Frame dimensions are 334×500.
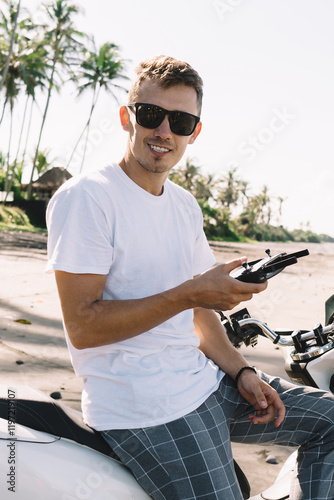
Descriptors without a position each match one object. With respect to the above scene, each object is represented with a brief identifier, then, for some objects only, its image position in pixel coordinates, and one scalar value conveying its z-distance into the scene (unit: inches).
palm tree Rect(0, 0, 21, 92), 1341.2
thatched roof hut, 1596.9
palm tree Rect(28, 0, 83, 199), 1455.5
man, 52.6
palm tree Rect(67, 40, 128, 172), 1572.3
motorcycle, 46.4
